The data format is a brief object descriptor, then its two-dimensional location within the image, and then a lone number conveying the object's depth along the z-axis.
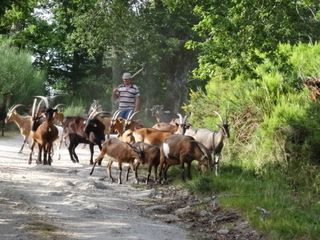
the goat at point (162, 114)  27.75
